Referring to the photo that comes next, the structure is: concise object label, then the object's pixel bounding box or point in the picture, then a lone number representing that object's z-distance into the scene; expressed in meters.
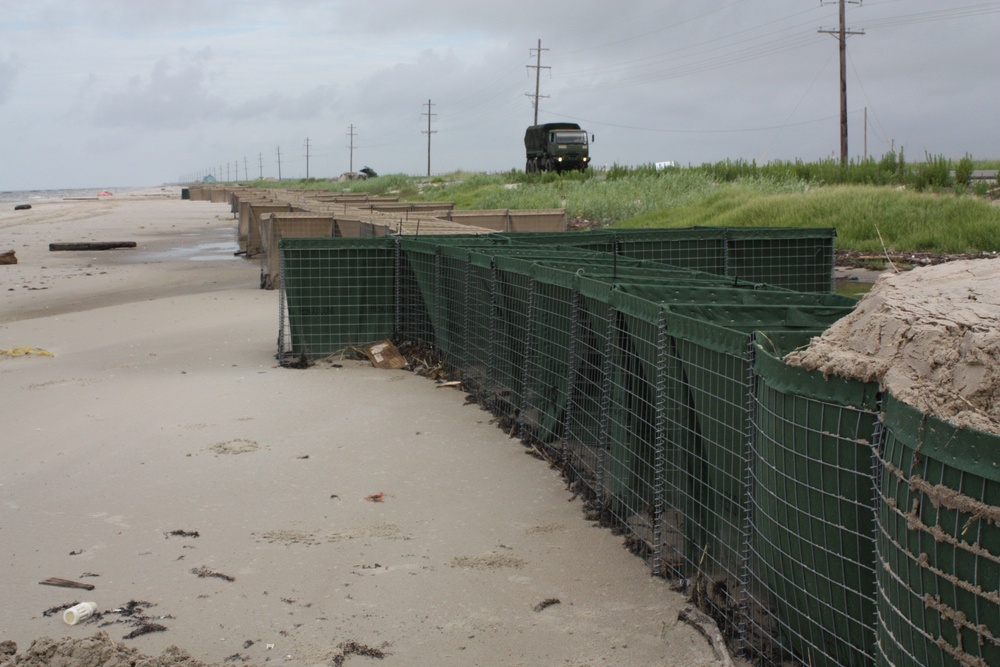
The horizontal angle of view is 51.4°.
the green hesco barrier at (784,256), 10.95
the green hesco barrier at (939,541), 2.54
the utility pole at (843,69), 40.91
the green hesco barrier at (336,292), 10.81
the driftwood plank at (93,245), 31.64
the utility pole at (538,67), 78.62
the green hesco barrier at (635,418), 5.23
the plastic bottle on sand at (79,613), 4.55
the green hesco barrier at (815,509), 3.32
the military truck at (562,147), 53.03
